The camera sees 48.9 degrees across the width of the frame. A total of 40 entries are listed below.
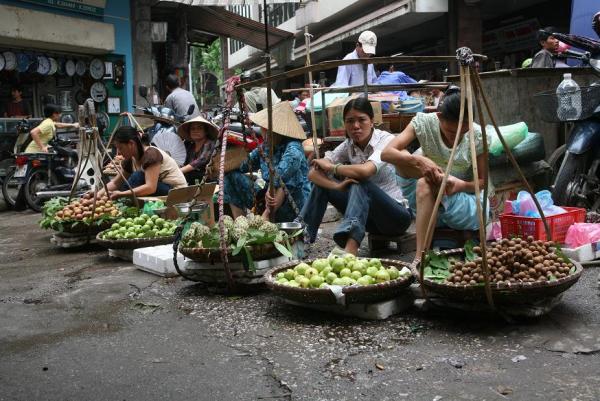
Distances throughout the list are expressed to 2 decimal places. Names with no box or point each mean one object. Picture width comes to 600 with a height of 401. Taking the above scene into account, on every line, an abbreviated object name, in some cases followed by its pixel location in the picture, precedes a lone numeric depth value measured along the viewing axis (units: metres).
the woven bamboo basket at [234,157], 6.09
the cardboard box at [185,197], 5.84
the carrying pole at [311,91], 5.43
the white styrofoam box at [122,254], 5.61
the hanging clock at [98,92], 14.48
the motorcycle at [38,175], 9.71
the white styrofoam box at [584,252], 4.31
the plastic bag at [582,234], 4.40
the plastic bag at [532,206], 4.50
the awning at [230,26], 15.66
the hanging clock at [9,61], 12.58
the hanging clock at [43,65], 13.34
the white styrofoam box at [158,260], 4.84
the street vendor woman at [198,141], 7.09
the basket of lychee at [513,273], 3.08
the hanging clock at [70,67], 13.98
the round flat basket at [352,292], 3.39
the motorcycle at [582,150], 4.89
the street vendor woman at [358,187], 4.48
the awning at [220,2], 12.73
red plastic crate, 4.38
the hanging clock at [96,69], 14.46
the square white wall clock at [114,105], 14.62
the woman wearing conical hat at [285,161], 5.20
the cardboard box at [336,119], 6.70
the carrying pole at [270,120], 4.28
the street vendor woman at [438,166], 4.02
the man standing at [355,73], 7.71
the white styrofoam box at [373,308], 3.48
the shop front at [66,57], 12.64
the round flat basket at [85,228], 6.06
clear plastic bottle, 4.93
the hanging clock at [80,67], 14.20
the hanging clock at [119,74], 14.68
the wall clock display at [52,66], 13.60
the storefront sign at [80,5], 13.19
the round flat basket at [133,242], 5.45
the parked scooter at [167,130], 7.71
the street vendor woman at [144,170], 6.46
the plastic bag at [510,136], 4.80
